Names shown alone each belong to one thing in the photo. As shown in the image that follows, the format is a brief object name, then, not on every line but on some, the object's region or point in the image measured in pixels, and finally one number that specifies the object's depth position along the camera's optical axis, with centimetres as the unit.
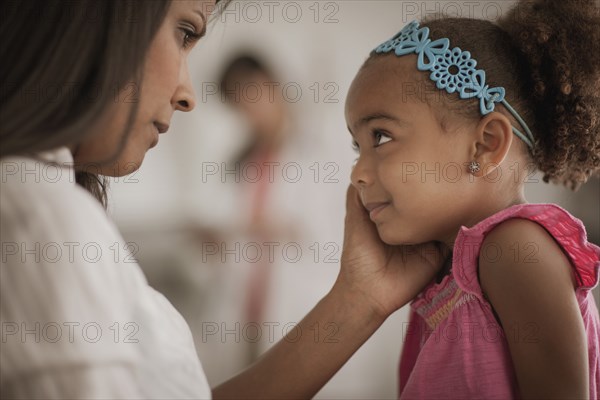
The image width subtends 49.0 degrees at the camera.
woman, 67
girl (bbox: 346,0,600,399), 122
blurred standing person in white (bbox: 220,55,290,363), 397
